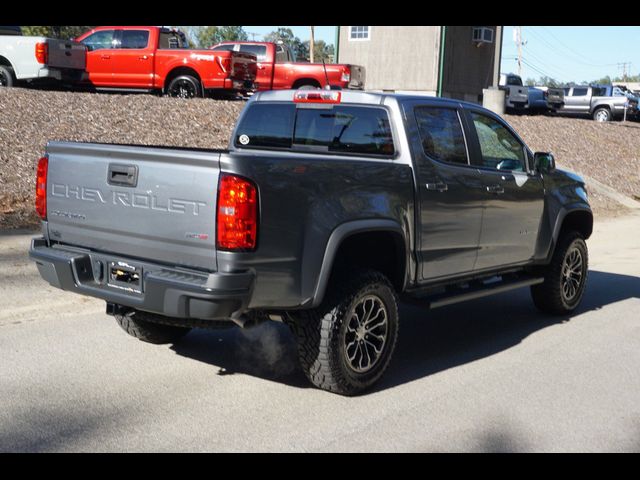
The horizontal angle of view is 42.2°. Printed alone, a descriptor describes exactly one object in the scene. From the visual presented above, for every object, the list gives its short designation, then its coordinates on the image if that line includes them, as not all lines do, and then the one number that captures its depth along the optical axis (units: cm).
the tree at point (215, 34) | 7786
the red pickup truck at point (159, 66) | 1800
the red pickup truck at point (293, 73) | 2053
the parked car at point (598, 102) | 3666
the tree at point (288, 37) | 9316
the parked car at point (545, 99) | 3459
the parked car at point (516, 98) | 3416
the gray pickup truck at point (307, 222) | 469
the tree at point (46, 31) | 3909
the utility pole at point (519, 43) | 7710
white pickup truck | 1703
